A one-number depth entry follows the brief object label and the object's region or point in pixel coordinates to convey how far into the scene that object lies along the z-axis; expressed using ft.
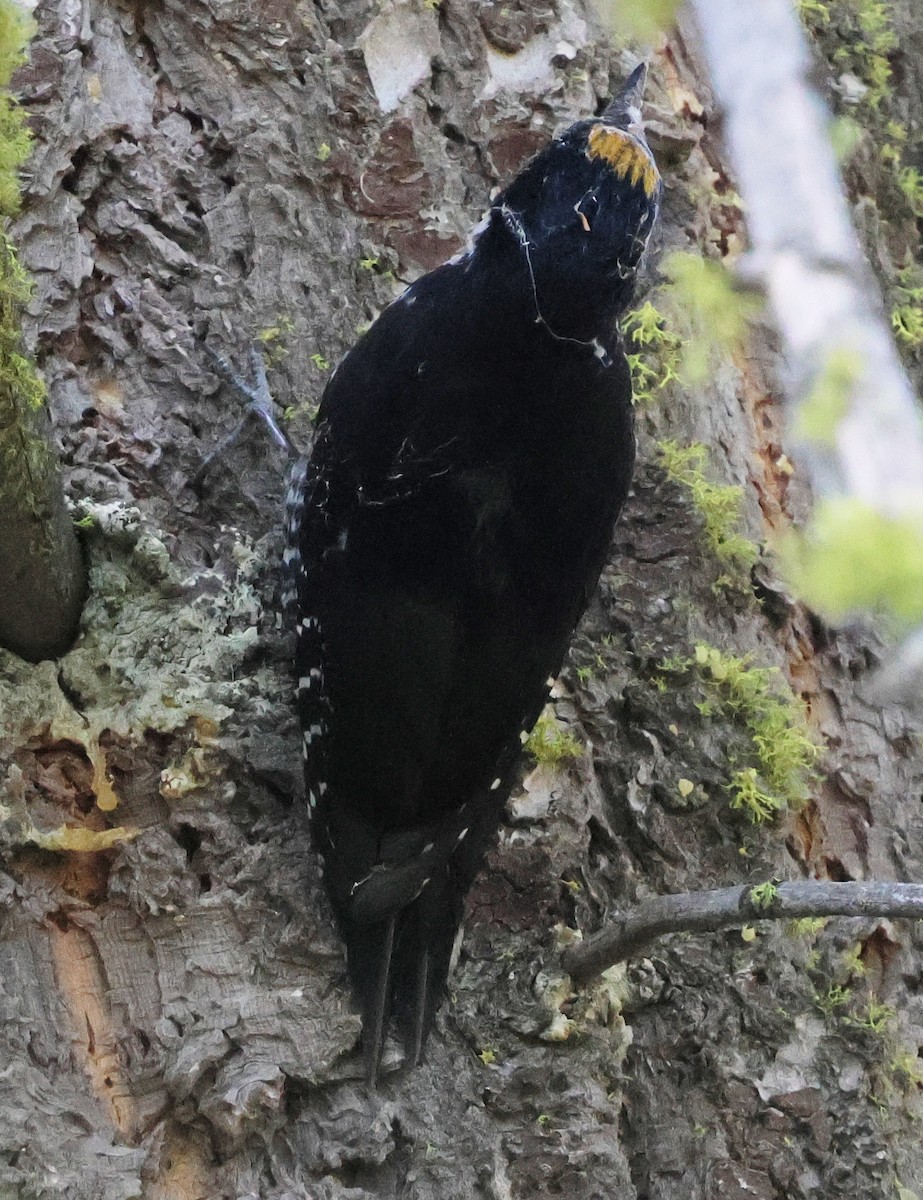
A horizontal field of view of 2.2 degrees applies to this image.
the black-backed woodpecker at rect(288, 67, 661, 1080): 15.76
